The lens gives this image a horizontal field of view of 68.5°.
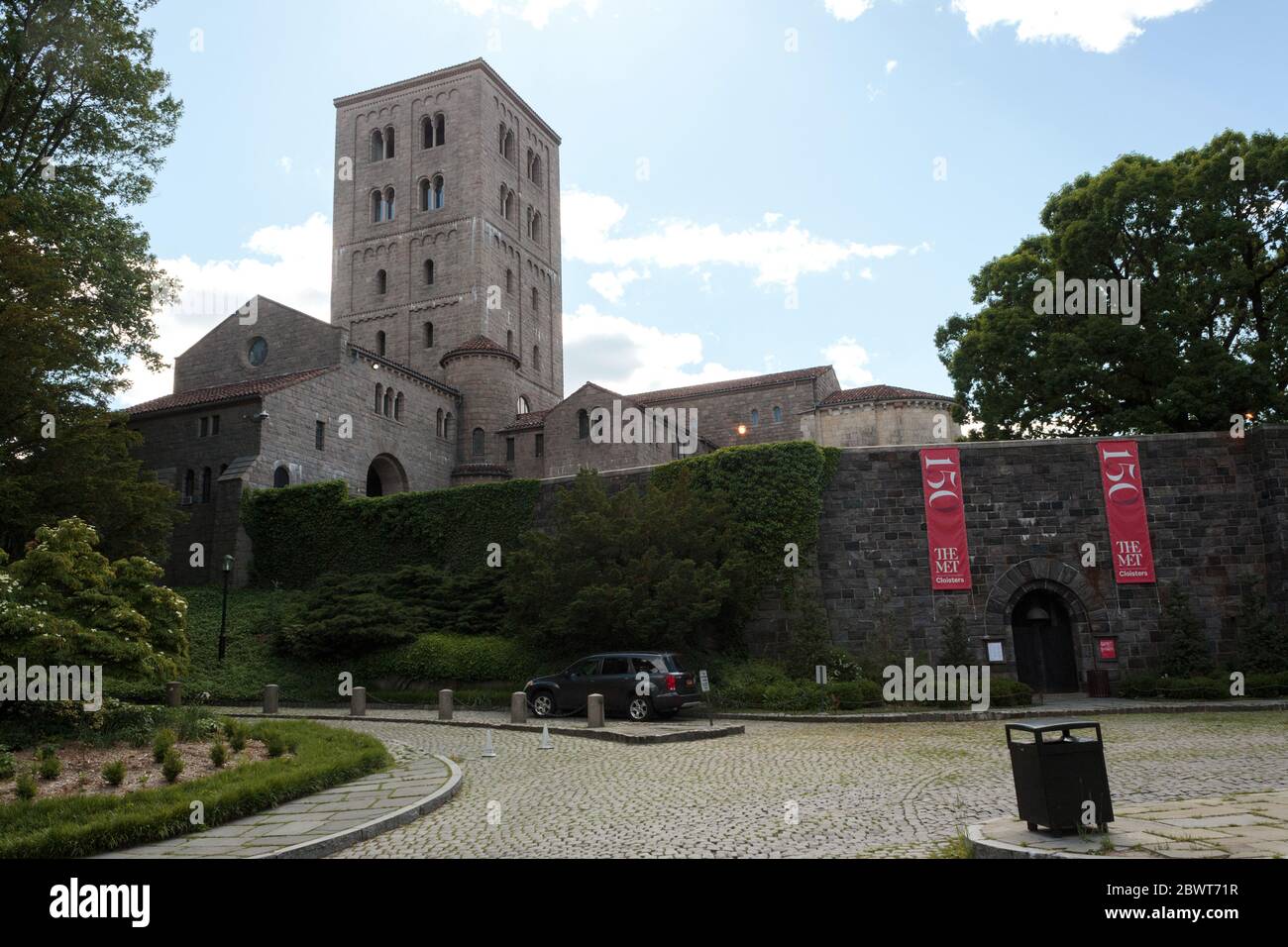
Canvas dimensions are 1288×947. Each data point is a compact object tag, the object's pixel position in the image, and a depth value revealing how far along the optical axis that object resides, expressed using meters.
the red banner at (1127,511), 25.94
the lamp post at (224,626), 26.91
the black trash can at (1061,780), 7.28
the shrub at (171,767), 10.73
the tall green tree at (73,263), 24.27
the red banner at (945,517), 25.75
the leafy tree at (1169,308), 29.78
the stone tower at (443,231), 58.41
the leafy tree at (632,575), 22.48
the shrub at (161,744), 11.75
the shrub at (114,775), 10.41
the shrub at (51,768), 10.84
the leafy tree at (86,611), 13.38
